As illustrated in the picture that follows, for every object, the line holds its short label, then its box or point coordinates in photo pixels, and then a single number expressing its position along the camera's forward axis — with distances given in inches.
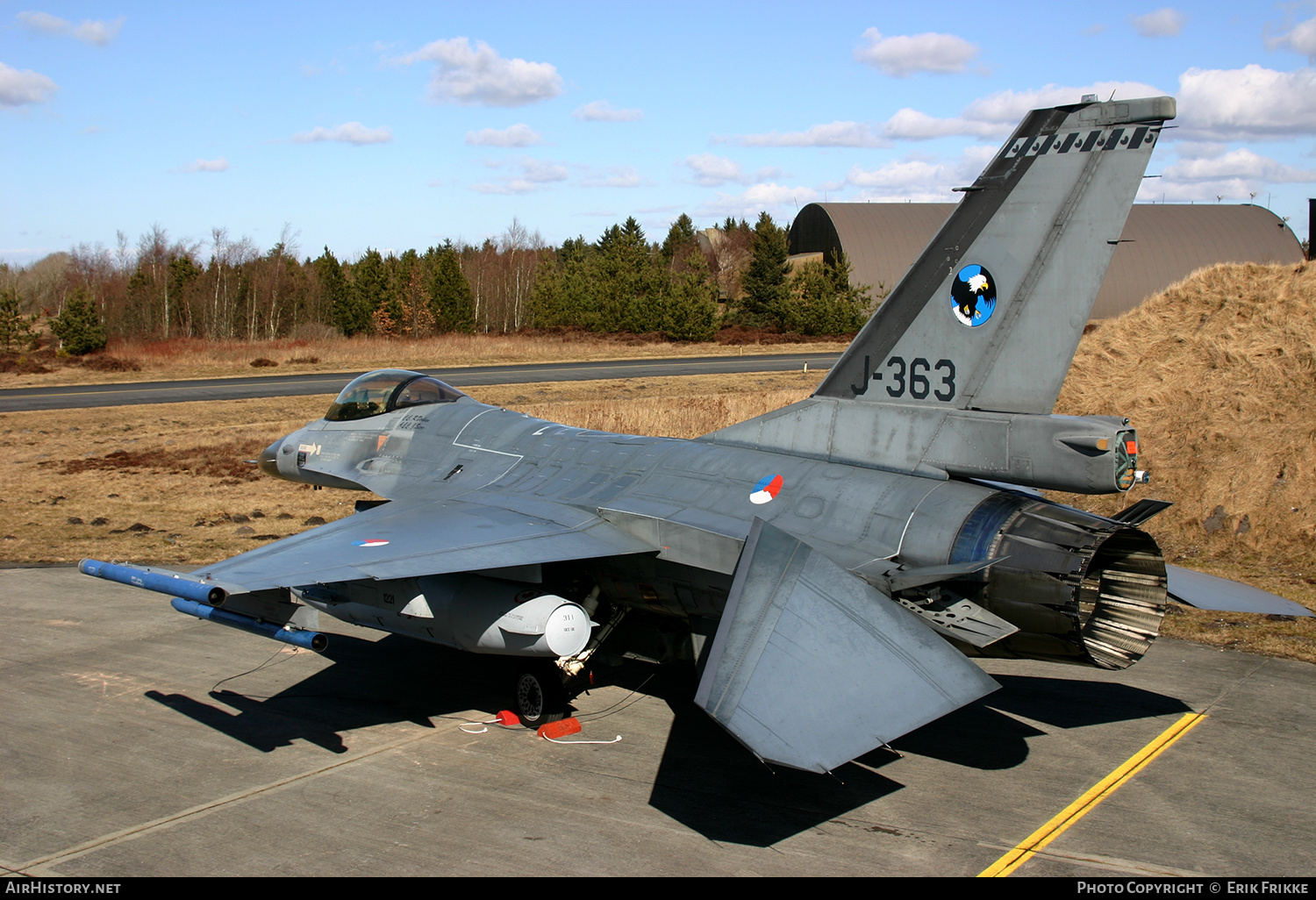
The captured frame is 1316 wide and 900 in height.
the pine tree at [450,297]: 2768.2
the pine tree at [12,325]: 1984.5
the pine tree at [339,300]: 2674.7
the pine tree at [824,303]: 2391.7
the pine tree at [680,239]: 4155.0
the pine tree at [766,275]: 2472.9
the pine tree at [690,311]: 2332.7
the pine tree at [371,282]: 2748.5
